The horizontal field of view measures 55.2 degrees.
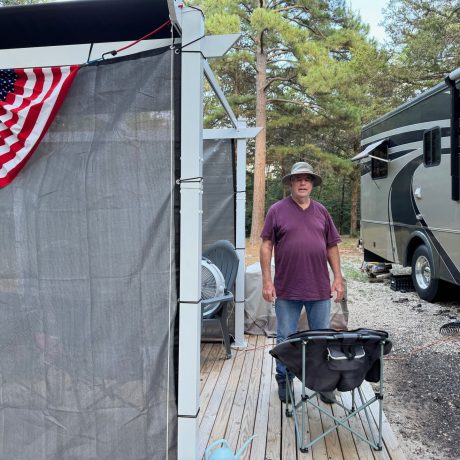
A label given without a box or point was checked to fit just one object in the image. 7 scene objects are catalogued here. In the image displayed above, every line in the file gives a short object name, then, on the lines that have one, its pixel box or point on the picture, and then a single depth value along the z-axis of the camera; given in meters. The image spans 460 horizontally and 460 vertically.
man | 2.65
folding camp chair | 2.14
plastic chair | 3.45
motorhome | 5.03
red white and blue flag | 1.77
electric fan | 3.42
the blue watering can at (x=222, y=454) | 1.91
